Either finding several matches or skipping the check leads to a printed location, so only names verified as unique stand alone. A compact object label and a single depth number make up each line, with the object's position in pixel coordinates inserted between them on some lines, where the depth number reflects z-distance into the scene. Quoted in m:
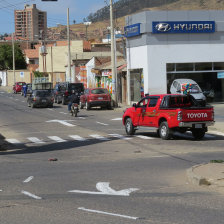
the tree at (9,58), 132.94
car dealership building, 43.59
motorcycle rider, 36.69
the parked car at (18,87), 84.19
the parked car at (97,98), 42.84
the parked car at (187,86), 40.28
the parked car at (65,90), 50.94
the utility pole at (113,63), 43.53
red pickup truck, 21.16
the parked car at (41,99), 48.00
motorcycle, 36.16
